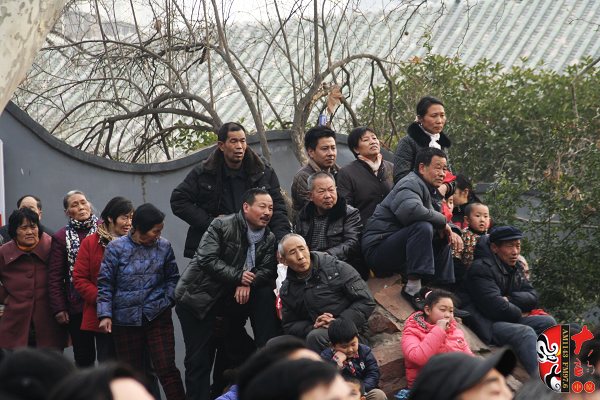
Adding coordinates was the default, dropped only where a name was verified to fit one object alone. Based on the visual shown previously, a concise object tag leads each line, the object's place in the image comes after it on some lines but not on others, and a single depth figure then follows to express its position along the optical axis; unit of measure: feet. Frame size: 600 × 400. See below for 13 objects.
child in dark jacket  53.16
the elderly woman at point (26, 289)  62.49
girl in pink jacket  54.95
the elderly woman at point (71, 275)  62.54
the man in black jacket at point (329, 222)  59.93
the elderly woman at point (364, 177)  63.82
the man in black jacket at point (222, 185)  62.64
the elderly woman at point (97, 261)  61.26
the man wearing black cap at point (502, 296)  60.13
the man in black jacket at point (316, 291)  56.34
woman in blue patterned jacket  59.67
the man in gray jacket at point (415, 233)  58.90
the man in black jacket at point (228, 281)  59.62
